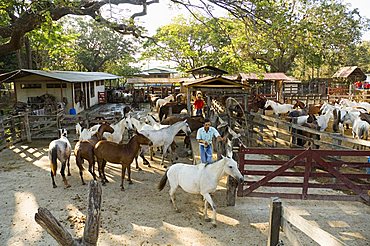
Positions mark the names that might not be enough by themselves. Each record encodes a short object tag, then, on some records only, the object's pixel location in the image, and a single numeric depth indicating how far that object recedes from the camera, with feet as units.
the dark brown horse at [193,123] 33.91
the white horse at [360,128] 31.07
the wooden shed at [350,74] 82.24
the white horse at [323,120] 34.91
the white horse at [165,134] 27.02
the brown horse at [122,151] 22.26
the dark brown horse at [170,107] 46.47
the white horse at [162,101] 59.87
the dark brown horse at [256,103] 49.74
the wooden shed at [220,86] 35.09
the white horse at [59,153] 22.18
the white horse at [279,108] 48.21
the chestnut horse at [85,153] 22.97
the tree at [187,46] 73.87
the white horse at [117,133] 29.99
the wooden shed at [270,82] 77.15
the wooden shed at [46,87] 49.55
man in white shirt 21.03
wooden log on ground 6.90
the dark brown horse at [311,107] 48.04
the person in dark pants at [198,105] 40.93
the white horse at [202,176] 16.35
